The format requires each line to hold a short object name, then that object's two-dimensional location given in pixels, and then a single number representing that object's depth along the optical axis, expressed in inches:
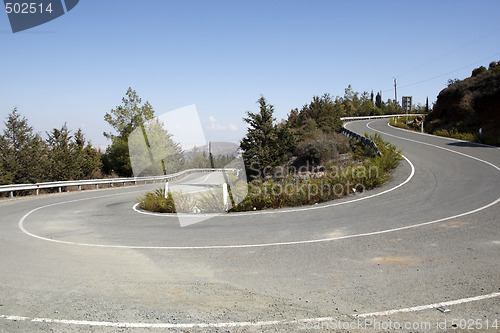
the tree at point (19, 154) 983.0
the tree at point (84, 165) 1307.8
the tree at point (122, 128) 2043.6
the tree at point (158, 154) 1225.4
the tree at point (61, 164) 1173.7
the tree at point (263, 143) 1096.8
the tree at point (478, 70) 1799.0
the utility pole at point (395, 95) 3932.1
